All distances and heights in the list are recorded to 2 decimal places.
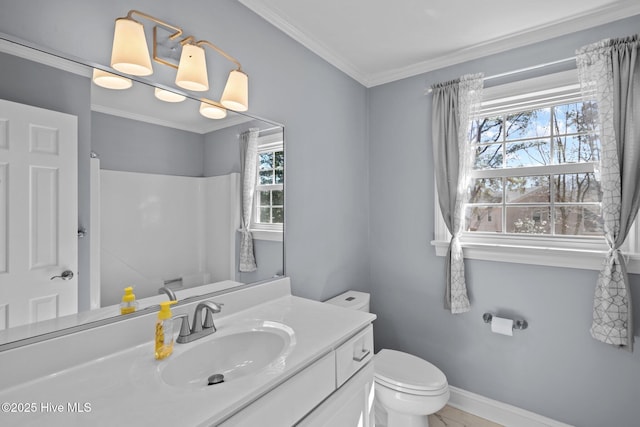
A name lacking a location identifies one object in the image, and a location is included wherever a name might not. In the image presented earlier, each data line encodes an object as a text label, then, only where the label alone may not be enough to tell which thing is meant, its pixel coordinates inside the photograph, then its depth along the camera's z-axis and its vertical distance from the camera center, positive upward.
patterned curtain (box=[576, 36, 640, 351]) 1.54 +0.22
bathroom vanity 0.70 -0.44
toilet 1.59 -0.94
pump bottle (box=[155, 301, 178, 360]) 0.94 -0.38
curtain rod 1.76 +0.90
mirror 0.89 +0.09
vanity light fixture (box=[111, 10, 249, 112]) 1.02 +0.60
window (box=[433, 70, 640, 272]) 1.77 +0.21
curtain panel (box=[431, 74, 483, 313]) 2.00 +0.38
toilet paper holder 1.87 -0.68
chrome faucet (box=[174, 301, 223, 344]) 1.06 -0.40
